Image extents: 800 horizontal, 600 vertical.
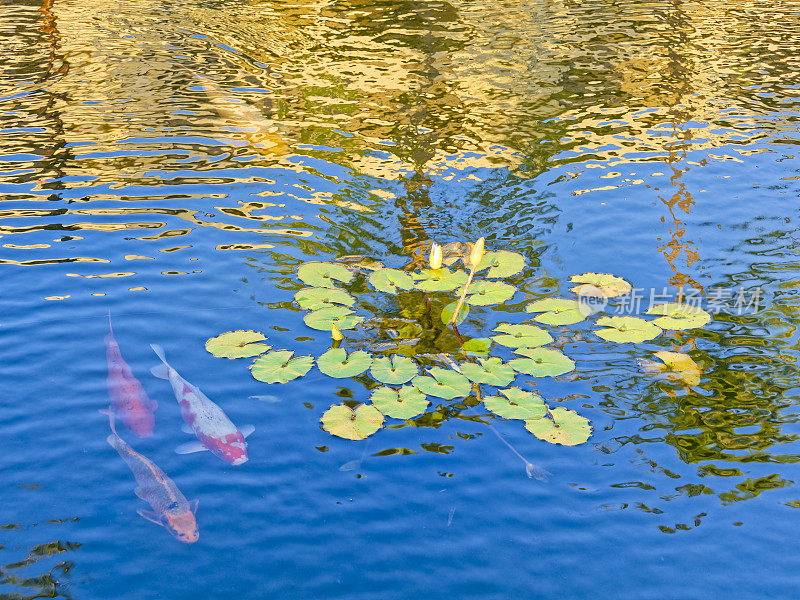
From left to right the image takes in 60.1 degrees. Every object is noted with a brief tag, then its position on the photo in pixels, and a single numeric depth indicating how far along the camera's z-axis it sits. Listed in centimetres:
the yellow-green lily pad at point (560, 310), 355
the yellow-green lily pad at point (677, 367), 327
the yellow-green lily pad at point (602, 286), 380
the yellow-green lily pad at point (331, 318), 351
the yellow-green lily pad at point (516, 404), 299
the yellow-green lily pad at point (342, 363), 321
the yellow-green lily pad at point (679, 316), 351
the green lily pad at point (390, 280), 374
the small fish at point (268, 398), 315
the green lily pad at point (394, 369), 315
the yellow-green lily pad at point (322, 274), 386
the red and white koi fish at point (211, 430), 287
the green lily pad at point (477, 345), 339
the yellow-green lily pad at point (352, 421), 290
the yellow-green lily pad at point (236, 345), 335
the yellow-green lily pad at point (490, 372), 314
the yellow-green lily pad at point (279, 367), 320
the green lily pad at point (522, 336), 338
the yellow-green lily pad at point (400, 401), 297
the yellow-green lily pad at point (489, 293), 365
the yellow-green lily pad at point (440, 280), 369
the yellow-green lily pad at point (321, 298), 368
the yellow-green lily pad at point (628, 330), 344
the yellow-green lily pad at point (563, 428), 288
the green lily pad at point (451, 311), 359
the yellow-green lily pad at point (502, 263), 390
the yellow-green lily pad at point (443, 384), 307
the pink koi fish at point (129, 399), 301
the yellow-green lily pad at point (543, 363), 320
